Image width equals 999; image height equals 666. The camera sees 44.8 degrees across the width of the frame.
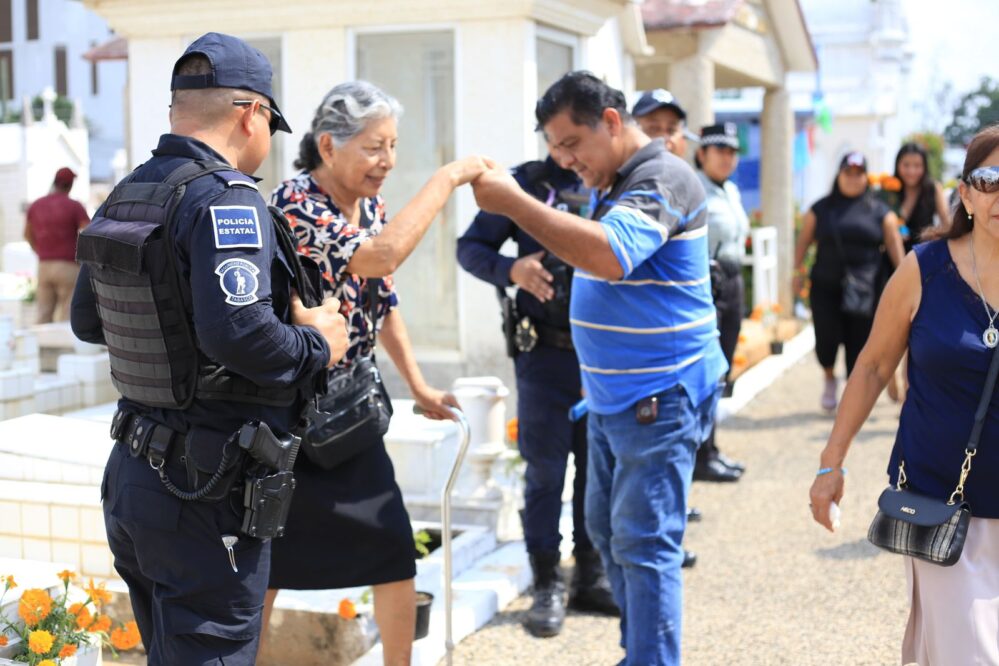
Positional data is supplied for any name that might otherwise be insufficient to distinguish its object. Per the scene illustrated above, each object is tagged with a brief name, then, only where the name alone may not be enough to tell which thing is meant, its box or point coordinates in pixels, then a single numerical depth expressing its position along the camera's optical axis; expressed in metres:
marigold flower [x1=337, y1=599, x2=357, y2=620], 4.36
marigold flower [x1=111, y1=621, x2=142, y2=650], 3.50
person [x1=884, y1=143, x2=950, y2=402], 9.06
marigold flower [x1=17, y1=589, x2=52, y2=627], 3.41
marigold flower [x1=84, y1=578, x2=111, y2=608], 3.63
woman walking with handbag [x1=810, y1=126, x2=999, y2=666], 3.05
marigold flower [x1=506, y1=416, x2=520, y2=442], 5.81
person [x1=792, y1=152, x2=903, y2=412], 9.05
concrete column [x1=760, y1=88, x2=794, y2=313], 17.00
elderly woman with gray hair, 3.63
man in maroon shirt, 10.81
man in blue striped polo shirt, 3.80
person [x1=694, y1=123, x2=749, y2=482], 7.12
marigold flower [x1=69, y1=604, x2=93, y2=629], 3.56
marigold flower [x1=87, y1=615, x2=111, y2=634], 3.58
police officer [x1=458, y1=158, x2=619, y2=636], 5.00
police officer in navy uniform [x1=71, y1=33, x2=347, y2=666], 2.68
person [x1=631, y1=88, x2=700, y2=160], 5.97
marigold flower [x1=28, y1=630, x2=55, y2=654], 3.28
